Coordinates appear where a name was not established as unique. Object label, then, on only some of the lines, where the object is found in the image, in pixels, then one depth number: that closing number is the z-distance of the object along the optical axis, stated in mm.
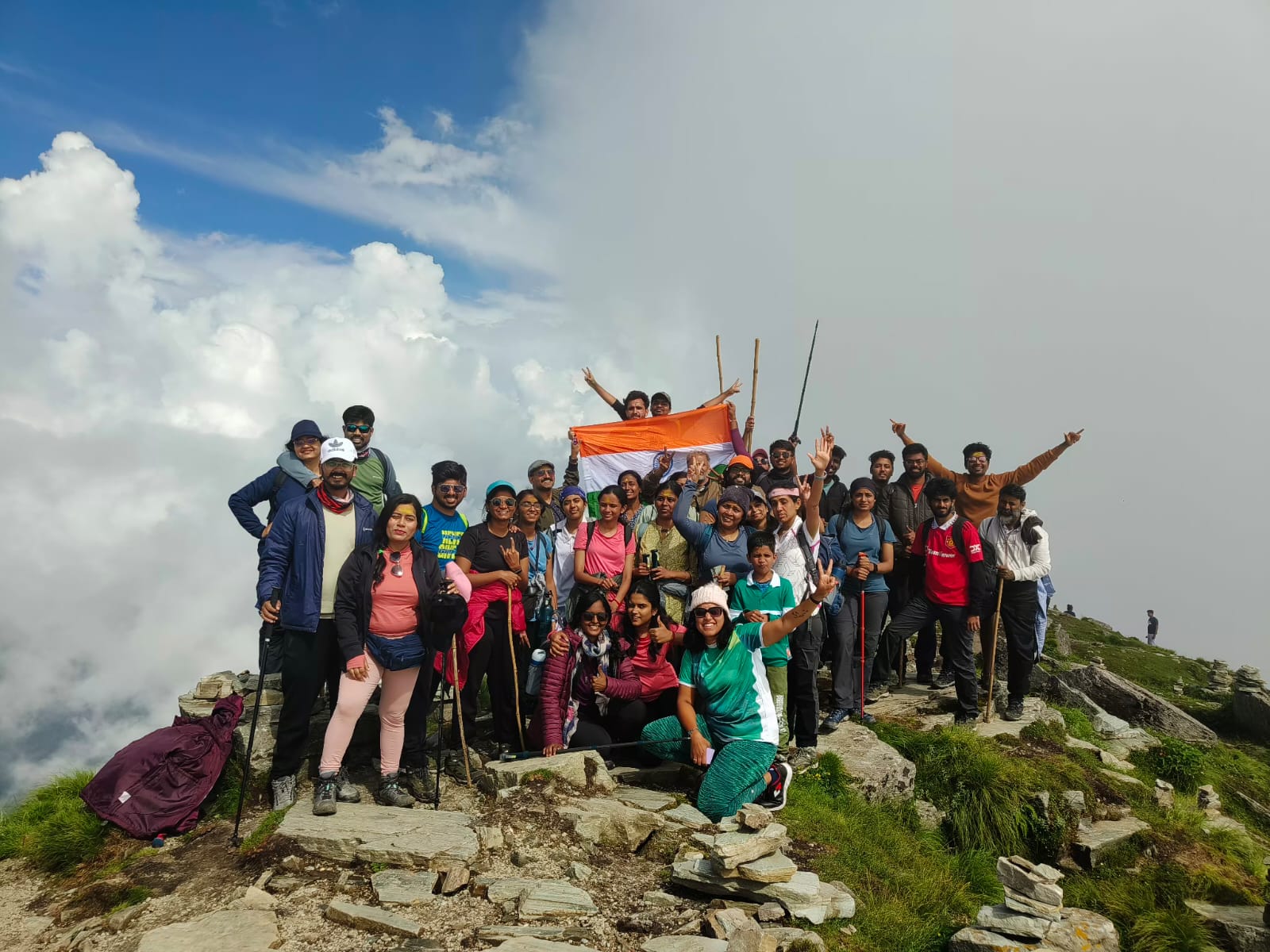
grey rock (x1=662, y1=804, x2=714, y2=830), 7246
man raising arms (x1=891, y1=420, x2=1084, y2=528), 11766
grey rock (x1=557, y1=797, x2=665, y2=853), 6980
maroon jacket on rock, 7613
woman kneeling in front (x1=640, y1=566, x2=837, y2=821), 7656
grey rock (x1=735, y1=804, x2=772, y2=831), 6469
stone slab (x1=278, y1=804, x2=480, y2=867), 6488
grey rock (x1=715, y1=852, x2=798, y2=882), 6027
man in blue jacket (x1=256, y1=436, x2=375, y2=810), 7352
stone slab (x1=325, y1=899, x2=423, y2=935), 5508
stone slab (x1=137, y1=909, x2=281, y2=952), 5301
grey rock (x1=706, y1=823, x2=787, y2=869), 6062
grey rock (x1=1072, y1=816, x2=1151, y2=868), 9602
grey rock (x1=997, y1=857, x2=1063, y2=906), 6488
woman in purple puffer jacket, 8430
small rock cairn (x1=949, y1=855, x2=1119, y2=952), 6250
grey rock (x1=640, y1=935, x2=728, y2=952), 5293
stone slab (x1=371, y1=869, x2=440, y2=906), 5941
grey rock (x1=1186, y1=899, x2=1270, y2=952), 7629
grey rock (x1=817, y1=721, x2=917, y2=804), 9297
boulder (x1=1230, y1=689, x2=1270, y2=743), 17062
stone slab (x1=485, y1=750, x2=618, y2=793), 7746
